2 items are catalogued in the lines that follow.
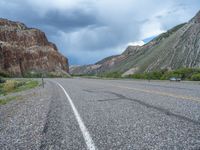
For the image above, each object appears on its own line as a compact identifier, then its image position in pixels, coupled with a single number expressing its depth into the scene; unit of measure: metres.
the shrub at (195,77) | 19.98
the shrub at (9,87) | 22.84
